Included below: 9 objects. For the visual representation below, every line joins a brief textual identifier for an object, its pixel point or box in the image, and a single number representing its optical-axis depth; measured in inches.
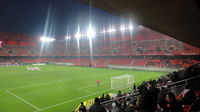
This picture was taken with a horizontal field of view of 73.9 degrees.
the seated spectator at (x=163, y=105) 186.3
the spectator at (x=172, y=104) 168.1
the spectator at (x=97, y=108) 189.2
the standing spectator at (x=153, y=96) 198.7
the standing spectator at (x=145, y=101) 189.6
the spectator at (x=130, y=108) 184.7
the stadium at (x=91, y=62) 308.2
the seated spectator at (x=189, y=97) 197.6
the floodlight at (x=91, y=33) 2370.8
